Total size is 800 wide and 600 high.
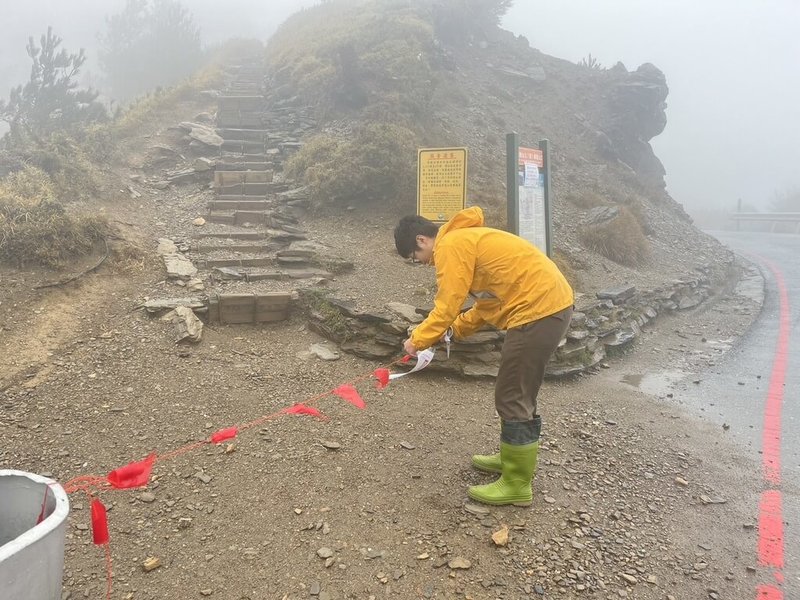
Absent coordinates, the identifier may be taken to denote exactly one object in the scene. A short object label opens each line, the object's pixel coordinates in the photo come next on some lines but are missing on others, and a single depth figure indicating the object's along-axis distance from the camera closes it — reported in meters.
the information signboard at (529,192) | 5.66
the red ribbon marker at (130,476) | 2.53
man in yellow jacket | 2.86
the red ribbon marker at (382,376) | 3.69
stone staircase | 6.41
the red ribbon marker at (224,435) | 3.14
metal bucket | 1.57
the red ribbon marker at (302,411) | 3.65
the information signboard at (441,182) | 6.71
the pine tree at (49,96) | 14.93
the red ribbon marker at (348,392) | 3.84
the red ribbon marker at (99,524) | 2.12
